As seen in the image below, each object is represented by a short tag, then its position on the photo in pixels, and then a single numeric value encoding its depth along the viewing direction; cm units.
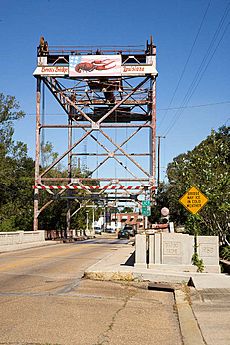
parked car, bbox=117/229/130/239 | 6412
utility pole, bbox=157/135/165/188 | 5897
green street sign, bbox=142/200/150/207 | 3699
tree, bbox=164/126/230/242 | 1853
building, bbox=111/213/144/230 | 15368
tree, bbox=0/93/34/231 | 4738
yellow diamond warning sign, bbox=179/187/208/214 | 1516
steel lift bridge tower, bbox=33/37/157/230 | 3838
